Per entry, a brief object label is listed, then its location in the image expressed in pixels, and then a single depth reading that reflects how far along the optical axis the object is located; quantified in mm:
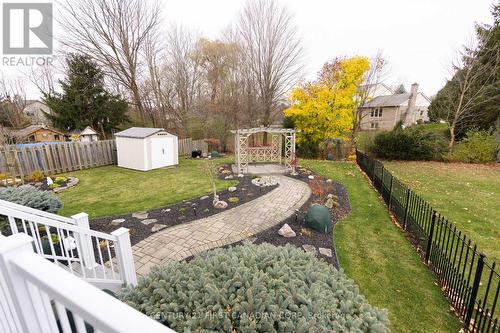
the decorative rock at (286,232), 5479
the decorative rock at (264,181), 9562
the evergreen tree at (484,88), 14203
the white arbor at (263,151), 11773
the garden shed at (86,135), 17312
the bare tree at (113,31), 15820
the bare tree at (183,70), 19141
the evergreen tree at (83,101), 17734
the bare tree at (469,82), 14070
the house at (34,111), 32731
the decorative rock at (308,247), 4973
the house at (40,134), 20625
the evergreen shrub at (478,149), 13930
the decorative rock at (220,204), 7197
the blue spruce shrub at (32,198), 4738
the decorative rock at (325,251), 4877
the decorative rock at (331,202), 7250
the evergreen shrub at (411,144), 14906
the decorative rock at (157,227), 5785
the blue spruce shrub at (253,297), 1744
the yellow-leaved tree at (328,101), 14461
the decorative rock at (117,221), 6109
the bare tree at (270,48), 16812
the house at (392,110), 29703
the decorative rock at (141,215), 6480
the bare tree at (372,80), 17922
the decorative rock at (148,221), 6117
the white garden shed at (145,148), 12672
